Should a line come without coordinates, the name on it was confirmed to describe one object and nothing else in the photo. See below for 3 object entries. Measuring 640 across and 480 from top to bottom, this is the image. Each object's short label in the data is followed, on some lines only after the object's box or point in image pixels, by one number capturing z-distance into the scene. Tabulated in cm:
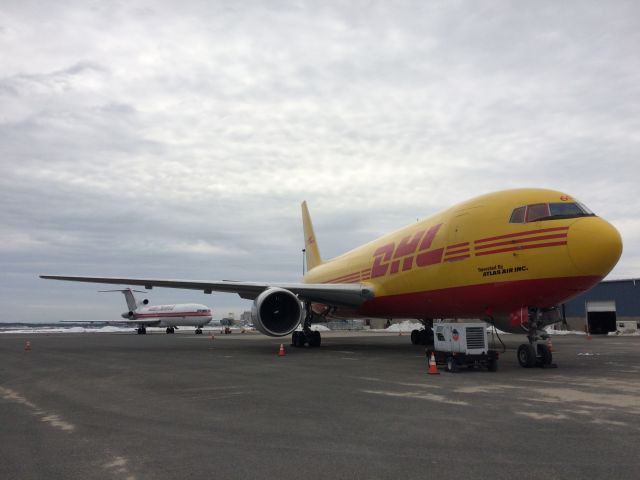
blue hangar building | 4200
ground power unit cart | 1163
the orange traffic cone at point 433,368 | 1113
